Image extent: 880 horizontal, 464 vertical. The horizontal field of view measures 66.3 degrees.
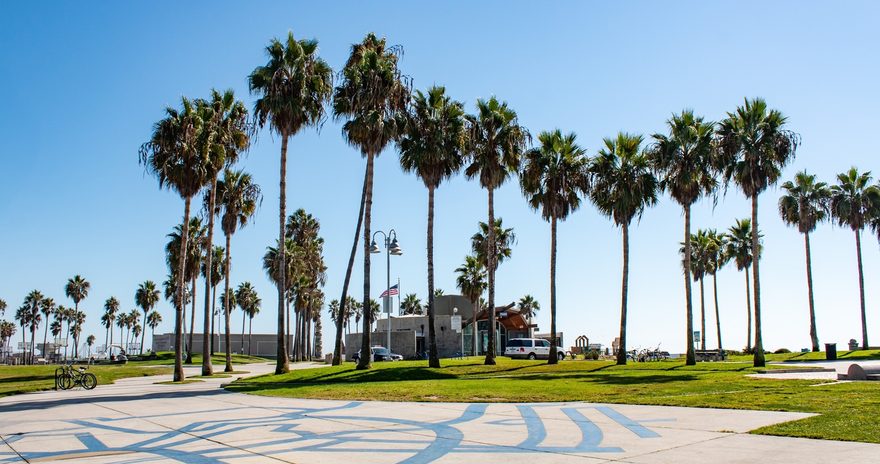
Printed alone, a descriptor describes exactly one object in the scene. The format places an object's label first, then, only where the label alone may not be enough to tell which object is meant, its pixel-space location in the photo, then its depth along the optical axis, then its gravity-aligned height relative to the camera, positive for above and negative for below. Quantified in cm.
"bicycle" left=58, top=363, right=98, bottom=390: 2686 -291
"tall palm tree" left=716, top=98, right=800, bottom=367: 3338 +761
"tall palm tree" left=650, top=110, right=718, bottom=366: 3612 +772
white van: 4762 -329
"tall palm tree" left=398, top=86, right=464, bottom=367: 3306 +806
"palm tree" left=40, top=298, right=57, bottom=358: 12231 -11
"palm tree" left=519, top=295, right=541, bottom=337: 11548 -51
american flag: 4488 +81
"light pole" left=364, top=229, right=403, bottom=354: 4028 +338
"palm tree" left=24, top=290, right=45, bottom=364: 12194 +45
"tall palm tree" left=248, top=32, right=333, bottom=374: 3111 +991
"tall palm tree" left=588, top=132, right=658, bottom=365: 3806 +683
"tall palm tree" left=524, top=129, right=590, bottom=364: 3850 +746
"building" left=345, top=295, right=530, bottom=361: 6022 -298
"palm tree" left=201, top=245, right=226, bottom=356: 6612 +407
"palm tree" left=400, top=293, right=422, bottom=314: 14125 -23
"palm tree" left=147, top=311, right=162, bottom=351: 13450 -286
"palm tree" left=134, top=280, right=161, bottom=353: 10244 +132
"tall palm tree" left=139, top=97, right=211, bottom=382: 3139 +692
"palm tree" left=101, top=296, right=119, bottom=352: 12138 -54
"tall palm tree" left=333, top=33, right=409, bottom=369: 3147 +944
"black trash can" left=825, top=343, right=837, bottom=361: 4016 -303
